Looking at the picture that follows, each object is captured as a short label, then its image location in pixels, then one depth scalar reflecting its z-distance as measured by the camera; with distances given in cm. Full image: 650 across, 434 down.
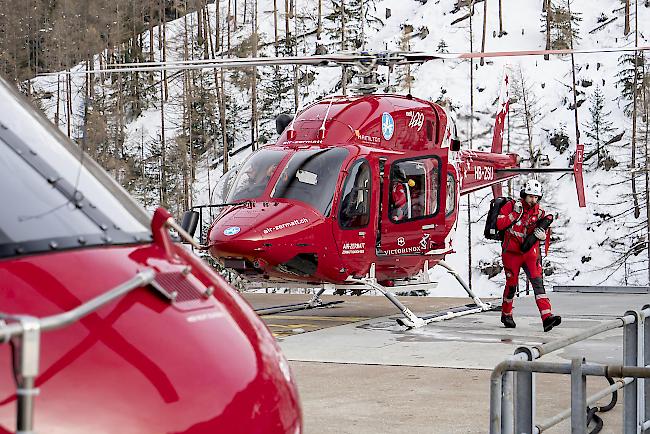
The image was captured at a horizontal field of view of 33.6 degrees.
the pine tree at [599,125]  4853
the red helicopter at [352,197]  1358
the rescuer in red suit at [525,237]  1295
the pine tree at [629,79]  4866
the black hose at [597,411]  657
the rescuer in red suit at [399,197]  1472
